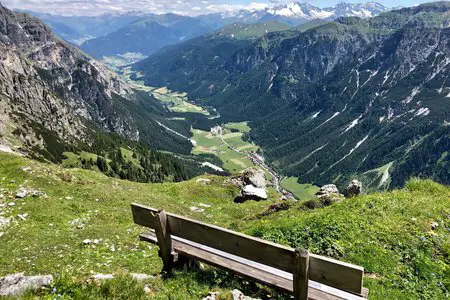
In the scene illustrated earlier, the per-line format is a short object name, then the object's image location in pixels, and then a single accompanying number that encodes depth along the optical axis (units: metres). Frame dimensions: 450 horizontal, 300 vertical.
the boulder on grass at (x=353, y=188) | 40.56
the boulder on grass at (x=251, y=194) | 50.88
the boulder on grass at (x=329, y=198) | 36.69
